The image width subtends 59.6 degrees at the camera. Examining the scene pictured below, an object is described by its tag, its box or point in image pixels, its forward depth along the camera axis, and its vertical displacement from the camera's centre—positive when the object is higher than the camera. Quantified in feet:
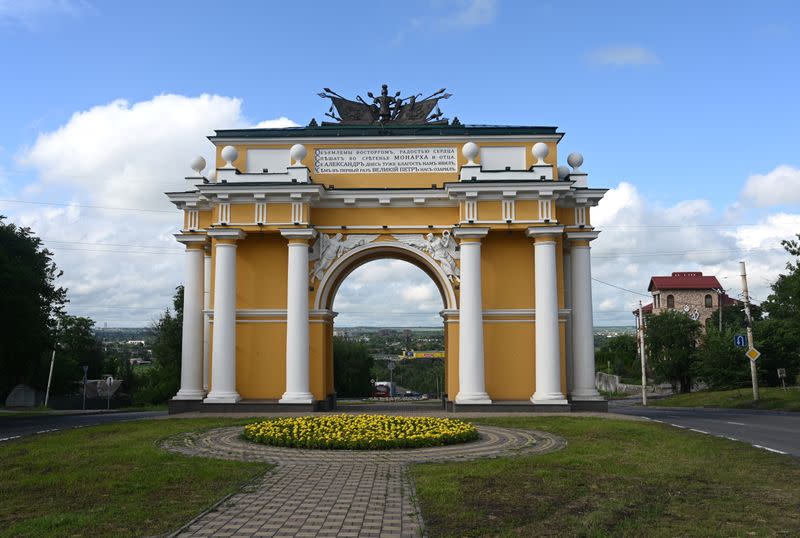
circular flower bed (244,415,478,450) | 42.73 -5.59
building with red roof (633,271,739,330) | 256.52 +18.14
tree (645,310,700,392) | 181.16 -0.95
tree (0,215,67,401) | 73.31 +5.02
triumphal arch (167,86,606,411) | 71.41 +10.06
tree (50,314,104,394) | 177.88 -2.23
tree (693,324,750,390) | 142.10 -4.55
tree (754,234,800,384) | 93.06 +2.21
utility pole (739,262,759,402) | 99.74 +2.13
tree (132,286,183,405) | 153.28 -3.22
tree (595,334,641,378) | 239.30 -4.57
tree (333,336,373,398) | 227.20 -8.08
